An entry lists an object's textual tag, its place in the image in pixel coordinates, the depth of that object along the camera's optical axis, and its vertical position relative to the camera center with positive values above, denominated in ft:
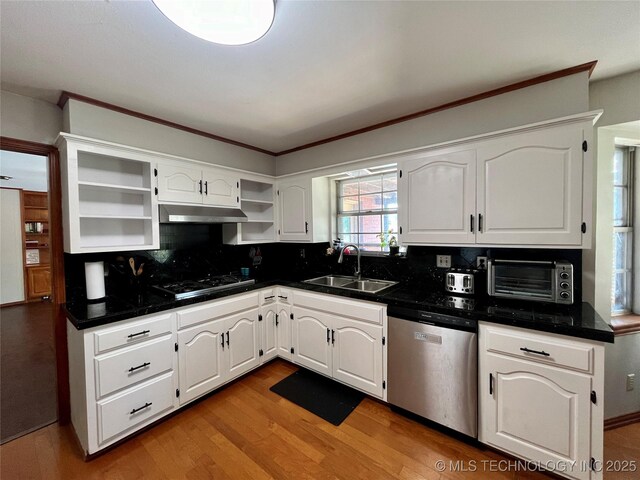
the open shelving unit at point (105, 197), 5.91 +1.08
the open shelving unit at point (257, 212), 10.13 +0.97
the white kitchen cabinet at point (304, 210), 9.46 +0.96
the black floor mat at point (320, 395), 6.68 -4.60
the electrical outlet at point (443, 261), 7.45 -0.82
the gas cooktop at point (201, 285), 6.97 -1.50
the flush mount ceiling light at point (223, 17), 2.99 +2.69
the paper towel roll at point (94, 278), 6.42 -1.03
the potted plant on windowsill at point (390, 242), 8.61 -0.29
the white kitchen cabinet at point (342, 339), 6.79 -3.06
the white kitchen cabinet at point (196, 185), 7.36 +1.62
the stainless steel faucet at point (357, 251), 9.04 -0.65
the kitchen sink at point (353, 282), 8.30 -1.70
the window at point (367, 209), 9.33 +0.96
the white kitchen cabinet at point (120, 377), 5.24 -3.12
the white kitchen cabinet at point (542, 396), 4.39 -3.07
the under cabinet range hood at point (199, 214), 7.09 +0.68
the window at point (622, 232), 6.65 -0.04
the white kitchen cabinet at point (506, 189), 5.15 +1.00
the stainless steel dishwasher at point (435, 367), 5.44 -3.06
